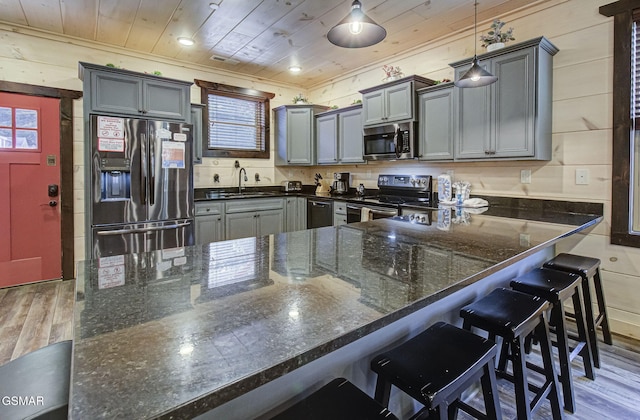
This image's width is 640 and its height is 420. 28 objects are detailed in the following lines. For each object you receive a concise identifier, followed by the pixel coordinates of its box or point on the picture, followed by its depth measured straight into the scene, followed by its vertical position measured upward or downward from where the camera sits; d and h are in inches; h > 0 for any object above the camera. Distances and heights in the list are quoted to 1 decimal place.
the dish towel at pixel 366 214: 147.0 -5.4
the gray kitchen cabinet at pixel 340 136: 173.2 +35.1
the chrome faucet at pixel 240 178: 195.6 +13.6
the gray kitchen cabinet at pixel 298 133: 196.2 +39.8
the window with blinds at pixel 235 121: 185.9 +46.2
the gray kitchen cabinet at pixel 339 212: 164.6 -5.3
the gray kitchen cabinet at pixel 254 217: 169.2 -8.0
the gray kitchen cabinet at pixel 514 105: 106.0 +31.7
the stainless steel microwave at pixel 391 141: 144.3 +26.8
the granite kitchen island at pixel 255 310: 21.2 -10.1
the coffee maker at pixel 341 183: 192.4 +10.4
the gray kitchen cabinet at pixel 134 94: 130.4 +44.2
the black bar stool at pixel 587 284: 82.7 -21.1
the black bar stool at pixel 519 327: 54.2 -20.6
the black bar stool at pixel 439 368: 39.0 -20.5
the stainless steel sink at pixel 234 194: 170.1 +3.9
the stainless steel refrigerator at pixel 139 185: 126.0 +6.5
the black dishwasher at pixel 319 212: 173.5 -5.6
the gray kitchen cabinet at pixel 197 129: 168.8 +36.0
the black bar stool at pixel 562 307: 69.1 -22.6
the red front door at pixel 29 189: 134.8 +5.1
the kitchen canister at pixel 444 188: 140.6 +5.6
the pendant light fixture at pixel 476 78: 93.9 +35.1
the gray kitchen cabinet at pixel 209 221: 158.7 -9.4
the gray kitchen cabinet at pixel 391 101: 142.3 +44.6
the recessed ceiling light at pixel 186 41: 144.6 +69.2
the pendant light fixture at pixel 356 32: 67.8 +35.7
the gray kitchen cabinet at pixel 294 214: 190.7 -7.0
